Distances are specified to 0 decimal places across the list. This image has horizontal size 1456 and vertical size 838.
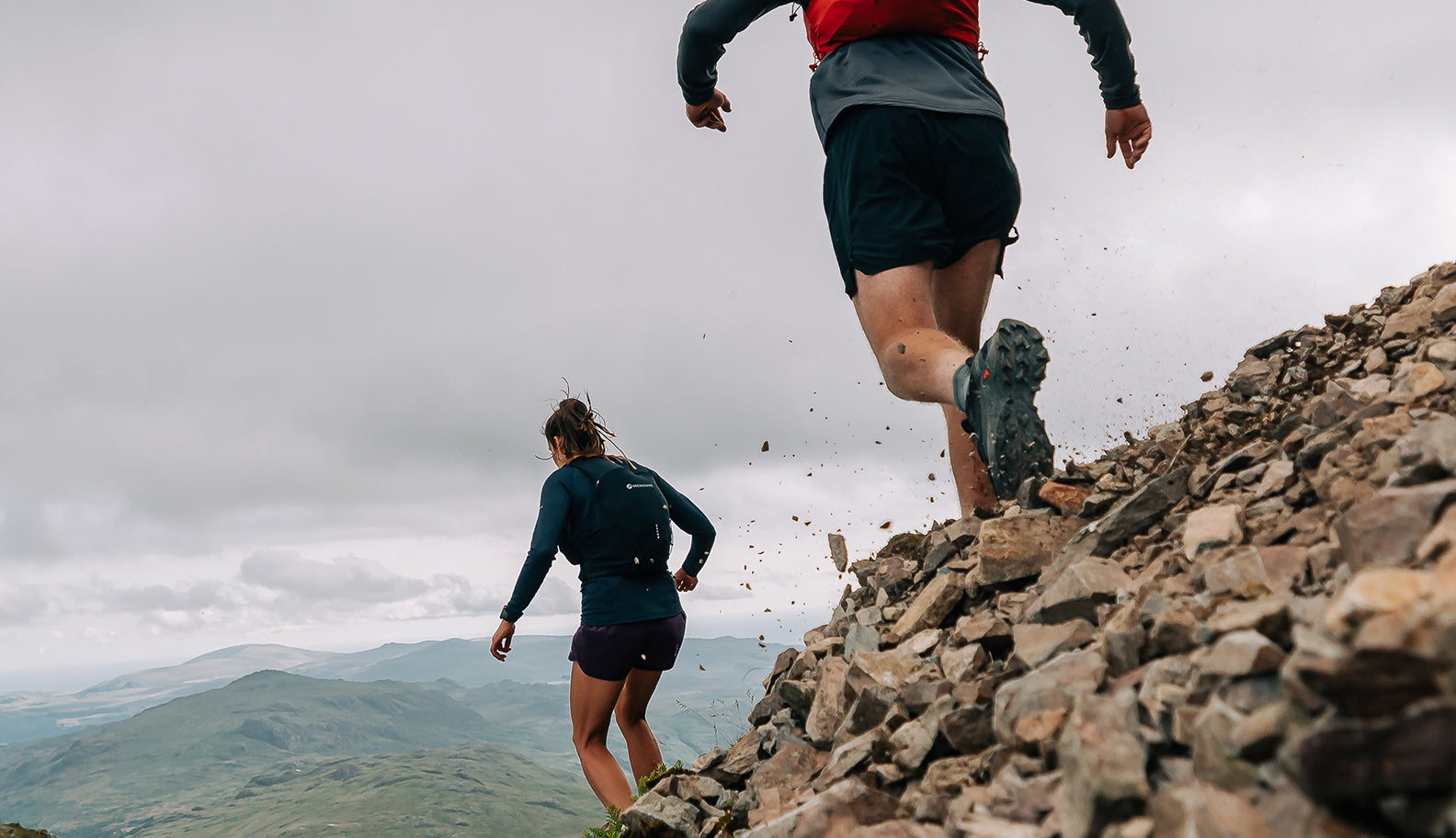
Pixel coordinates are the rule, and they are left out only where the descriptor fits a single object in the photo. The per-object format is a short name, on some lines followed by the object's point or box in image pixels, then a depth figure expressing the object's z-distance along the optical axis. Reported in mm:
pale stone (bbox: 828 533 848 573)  4961
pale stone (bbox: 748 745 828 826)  2700
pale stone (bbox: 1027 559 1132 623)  2457
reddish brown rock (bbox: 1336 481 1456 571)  1586
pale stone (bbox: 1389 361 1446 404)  2432
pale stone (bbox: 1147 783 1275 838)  1298
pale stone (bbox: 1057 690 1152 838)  1488
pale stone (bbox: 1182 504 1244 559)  2299
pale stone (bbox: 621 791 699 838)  3096
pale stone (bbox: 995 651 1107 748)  1899
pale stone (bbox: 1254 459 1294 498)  2477
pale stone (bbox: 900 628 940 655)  3045
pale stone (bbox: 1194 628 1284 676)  1480
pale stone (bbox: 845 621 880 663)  3475
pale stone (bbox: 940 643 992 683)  2604
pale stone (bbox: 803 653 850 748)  3043
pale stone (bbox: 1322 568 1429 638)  1290
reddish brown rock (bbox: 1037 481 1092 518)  3270
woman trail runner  5523
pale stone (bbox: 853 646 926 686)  2932
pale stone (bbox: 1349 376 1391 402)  2766
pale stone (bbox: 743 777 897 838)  2105
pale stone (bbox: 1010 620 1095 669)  2281
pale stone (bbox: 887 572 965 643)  3256
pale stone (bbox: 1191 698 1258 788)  1399
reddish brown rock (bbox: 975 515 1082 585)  3084
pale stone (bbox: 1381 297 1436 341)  3532
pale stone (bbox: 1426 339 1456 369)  2637
